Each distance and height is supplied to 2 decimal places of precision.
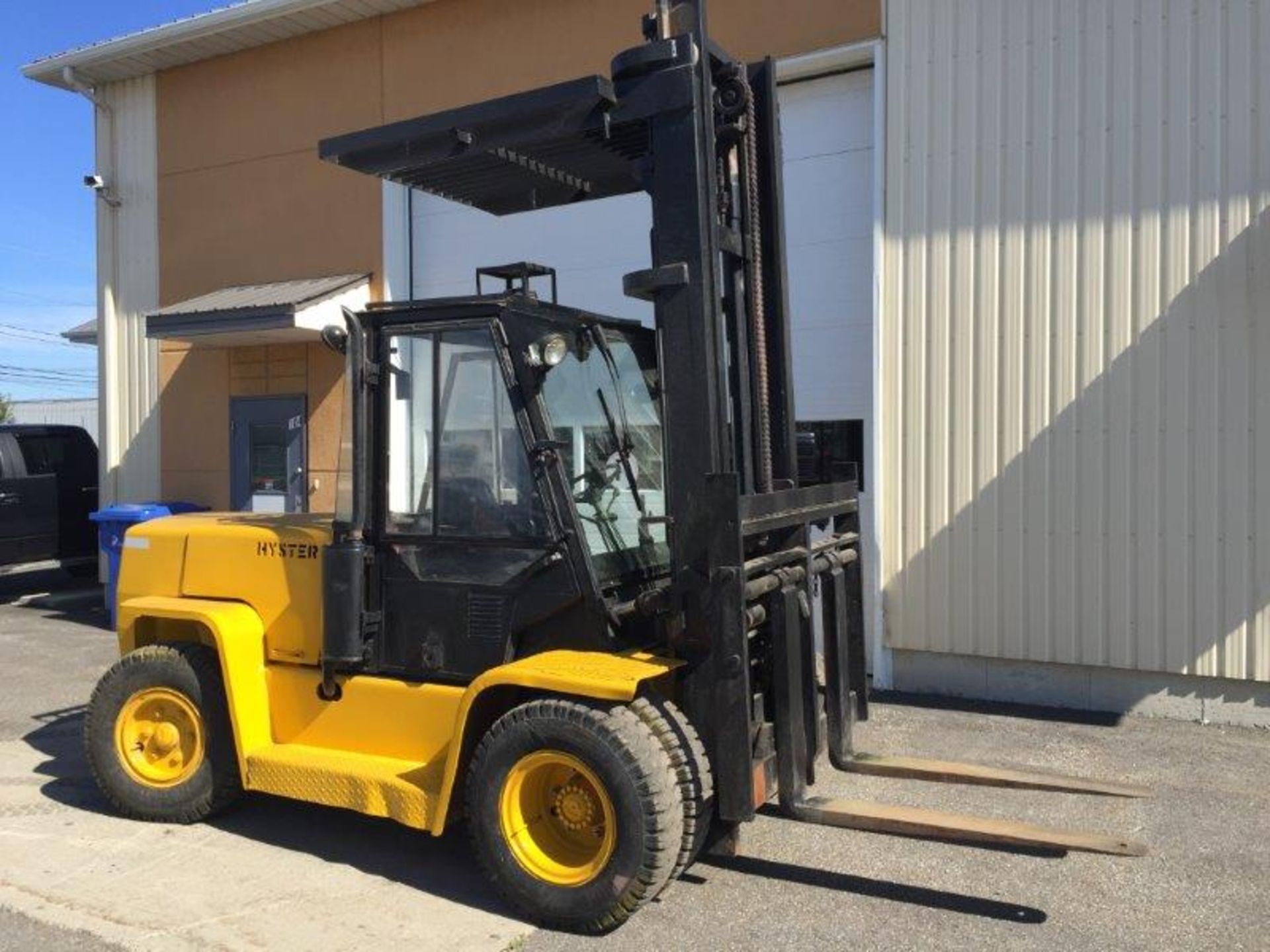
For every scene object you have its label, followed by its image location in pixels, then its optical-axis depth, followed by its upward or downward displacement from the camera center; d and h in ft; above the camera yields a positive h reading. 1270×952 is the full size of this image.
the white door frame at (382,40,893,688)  26.50 +5.36
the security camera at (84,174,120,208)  40.86 +10.52
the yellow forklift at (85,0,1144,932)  13.08 -1.69
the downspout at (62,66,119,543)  40.98 +4.18
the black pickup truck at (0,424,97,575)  41.60 -1.40
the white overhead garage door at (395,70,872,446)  27.86 +5.73
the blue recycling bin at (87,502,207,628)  34.96 -1.93
